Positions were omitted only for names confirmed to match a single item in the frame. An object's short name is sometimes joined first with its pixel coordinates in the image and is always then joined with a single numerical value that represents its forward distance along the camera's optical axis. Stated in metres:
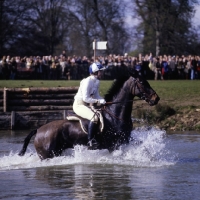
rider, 15.82
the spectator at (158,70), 46.83
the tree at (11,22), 62.00
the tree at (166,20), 58.59
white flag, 34.00
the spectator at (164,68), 46.92
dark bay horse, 15.86
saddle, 15.89
